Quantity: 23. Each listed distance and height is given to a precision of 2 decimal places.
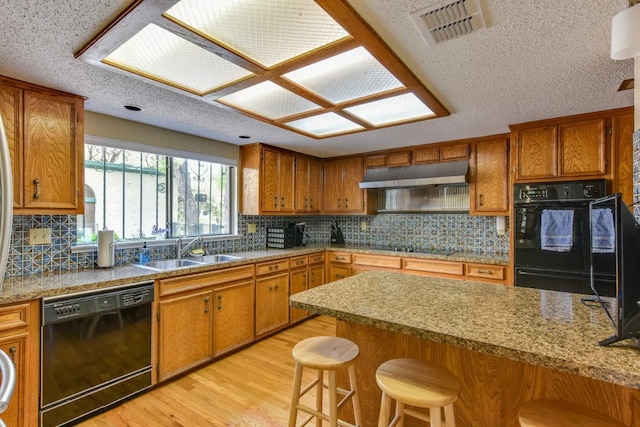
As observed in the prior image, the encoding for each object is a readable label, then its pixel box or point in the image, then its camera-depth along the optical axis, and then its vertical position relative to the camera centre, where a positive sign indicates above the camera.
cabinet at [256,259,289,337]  3.31 -0.91
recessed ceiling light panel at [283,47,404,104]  1.68 +0.84
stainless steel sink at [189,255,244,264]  3.21 -0.46
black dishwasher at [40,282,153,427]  1.90 -0.92
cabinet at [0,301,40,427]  1.74 -0.80
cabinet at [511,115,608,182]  2.65 +0.60
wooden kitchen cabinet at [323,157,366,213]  4.42 +0.44
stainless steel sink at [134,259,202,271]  2.97 -0.47
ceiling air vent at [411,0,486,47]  1.27 +0.86
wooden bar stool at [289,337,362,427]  1.45 -0.71
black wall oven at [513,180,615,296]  2.59 -0.24
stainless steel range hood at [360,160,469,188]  3.49 +0.49
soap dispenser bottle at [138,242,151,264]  2.88 -0.37
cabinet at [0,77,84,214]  1.99 +0.47
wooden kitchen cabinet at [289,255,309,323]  3.75 -0.79
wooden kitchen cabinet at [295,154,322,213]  4.32 +0.45
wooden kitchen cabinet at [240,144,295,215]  3.74 +0.44
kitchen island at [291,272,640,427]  1.04 -0.45
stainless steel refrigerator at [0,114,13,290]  0.77 +0.04
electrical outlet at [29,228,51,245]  2.28 -0.16
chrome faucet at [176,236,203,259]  3.12 -0.30
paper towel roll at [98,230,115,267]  2.54 -0.27
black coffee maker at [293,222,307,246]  4.32 -0.26
